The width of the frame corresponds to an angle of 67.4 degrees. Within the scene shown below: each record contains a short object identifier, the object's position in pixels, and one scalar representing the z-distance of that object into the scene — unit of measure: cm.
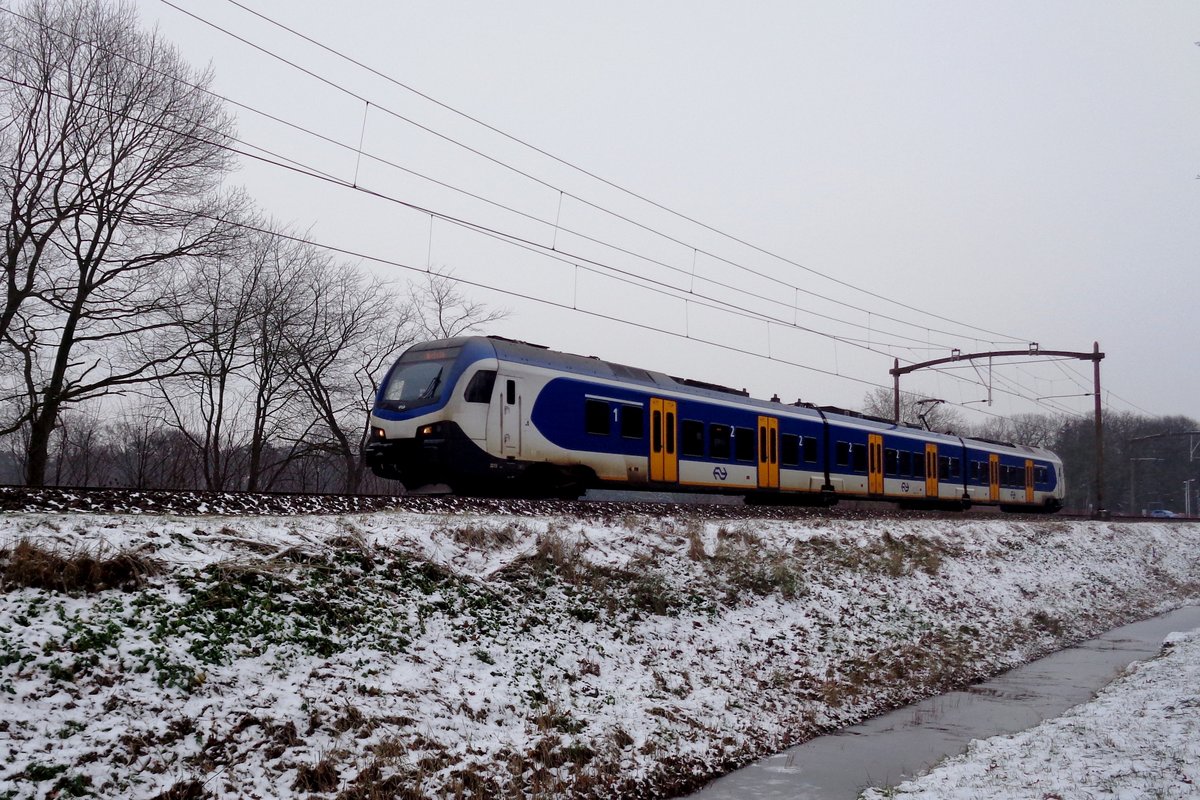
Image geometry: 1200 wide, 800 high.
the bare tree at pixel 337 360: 3638
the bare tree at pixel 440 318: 4303
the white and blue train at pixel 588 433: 1661
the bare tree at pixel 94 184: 2019
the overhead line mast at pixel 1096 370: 3878
